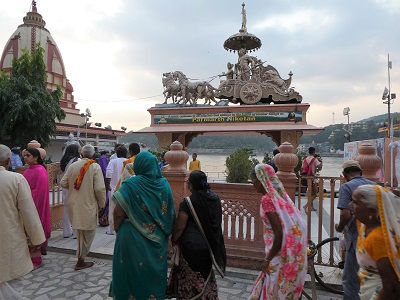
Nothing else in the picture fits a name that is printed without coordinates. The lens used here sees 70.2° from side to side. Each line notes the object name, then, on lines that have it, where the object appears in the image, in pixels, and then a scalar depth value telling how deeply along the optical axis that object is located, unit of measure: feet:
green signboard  47.05
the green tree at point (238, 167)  38.50
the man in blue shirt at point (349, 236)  7.73
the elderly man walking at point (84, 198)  11.93
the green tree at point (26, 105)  38.78
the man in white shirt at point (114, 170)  16.98
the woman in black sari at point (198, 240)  7.25
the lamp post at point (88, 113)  68.62
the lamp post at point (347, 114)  62.49
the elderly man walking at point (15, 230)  7.45
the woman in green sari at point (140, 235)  6.82
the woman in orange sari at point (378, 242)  4.55
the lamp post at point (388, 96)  52.95
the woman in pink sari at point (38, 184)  12.30
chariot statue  49.24
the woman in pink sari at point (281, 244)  6.66
